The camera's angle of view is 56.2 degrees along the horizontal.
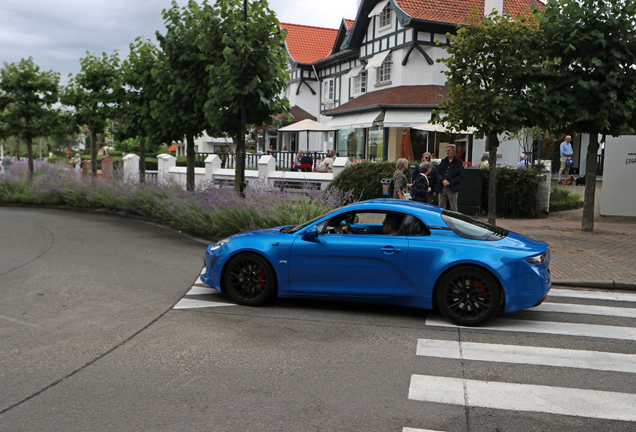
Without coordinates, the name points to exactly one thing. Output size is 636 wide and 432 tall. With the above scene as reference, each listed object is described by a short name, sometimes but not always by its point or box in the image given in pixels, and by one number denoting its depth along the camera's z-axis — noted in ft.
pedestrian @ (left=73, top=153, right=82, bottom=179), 108.59
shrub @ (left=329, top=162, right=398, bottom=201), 60.34
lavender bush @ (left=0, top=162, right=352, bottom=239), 42.73
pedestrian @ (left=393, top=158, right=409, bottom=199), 43.75
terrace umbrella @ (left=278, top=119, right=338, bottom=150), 101.81
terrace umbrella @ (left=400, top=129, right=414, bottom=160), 93.72
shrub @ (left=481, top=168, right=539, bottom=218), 56.80
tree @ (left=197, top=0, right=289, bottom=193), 49.55
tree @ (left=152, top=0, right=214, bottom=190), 57.47
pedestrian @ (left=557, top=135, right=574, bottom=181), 80.23
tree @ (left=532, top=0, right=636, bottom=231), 42.60
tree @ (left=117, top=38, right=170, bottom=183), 63.67
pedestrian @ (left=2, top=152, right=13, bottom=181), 84.42
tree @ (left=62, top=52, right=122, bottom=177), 81.41
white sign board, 56.44
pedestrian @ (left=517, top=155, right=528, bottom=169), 64.03
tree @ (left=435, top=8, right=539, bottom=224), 40.81
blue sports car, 21.63
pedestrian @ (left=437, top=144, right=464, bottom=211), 43.39
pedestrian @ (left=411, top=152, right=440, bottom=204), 44.27
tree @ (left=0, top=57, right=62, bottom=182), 87.71
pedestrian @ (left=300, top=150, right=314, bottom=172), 76.40
